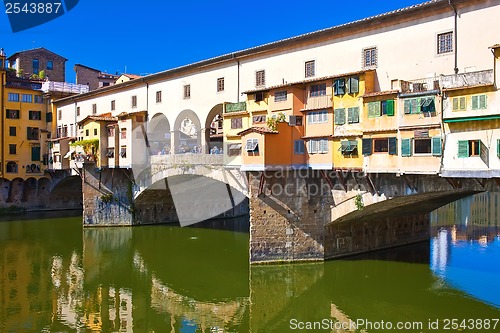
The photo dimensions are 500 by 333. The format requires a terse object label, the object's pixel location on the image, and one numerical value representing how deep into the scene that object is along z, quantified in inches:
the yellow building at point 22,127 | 1937.7
